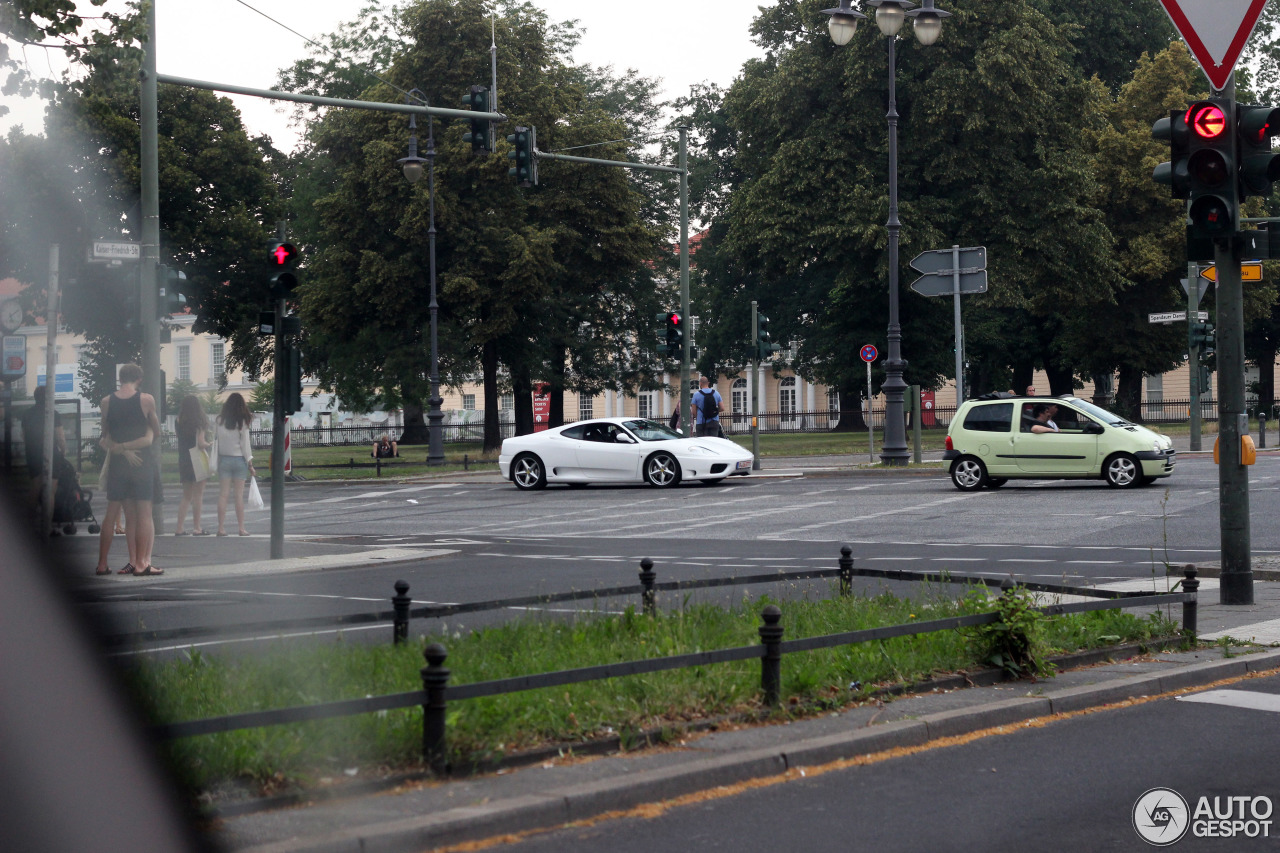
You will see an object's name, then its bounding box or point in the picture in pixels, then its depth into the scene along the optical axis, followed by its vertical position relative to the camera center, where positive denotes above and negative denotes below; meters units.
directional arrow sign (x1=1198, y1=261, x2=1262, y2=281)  24.01 +2.37
